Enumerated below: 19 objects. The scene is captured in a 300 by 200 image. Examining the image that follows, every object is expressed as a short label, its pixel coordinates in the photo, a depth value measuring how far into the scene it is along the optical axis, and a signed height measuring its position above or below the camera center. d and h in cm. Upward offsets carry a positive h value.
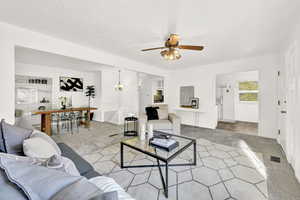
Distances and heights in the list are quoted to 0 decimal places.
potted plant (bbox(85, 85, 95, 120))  584 +32
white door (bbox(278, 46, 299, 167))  212 -13
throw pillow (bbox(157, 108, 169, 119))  380 -42
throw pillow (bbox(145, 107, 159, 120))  380 -41
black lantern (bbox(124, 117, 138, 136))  395 -102
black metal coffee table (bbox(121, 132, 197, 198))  164 -72
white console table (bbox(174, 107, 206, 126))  490 -55
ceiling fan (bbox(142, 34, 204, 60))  230 +93
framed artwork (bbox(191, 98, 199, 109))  498 -15
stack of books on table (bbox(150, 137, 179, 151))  187 -66
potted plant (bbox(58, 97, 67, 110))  532 -4
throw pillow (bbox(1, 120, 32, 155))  130 -41
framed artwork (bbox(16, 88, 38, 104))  463 +11
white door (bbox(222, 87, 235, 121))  612 -24
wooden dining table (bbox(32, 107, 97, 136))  377 -64
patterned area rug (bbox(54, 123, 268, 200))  157 -112
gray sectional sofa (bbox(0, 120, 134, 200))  51 -36
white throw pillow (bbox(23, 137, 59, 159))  116 -46
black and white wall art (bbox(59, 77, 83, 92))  553 +66
